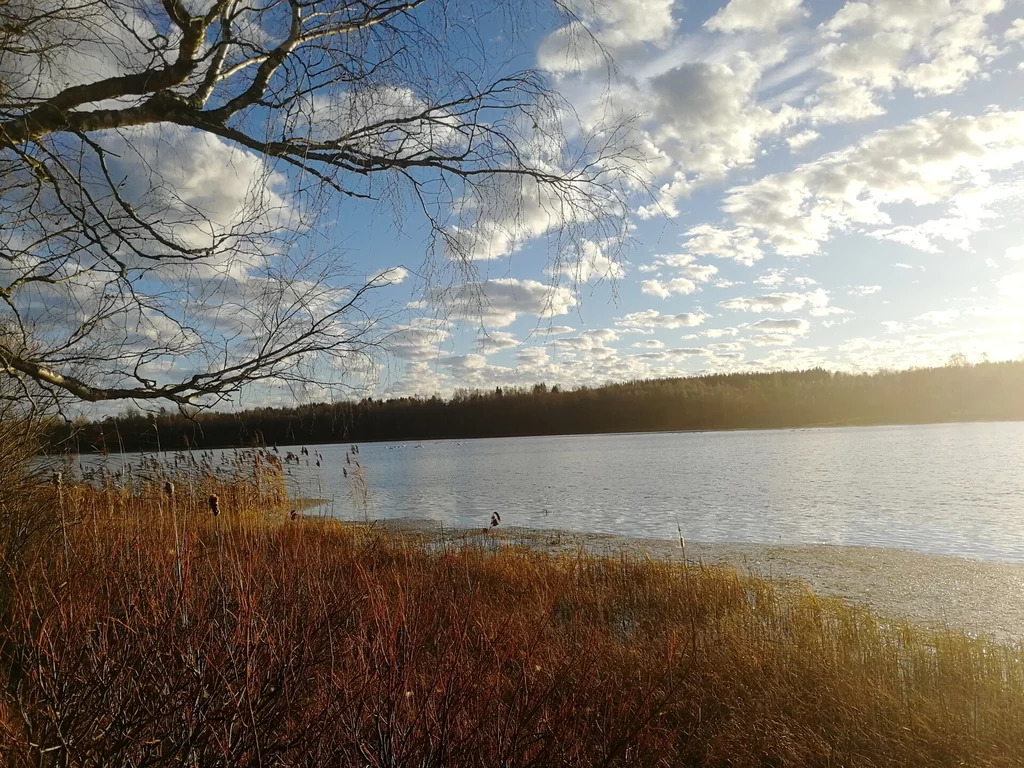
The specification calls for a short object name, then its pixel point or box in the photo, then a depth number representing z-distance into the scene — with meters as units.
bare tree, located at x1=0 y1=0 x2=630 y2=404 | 2.57
